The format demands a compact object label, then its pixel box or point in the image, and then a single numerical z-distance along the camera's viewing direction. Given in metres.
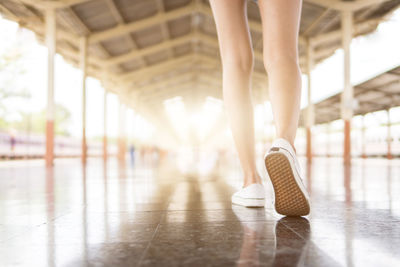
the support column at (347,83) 9.46
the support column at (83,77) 11.03
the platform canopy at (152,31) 9.23
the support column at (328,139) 21.27
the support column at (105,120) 15.30
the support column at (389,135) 15.64
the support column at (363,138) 18.00
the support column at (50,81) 8.64
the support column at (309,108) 12.31
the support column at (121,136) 17.20
